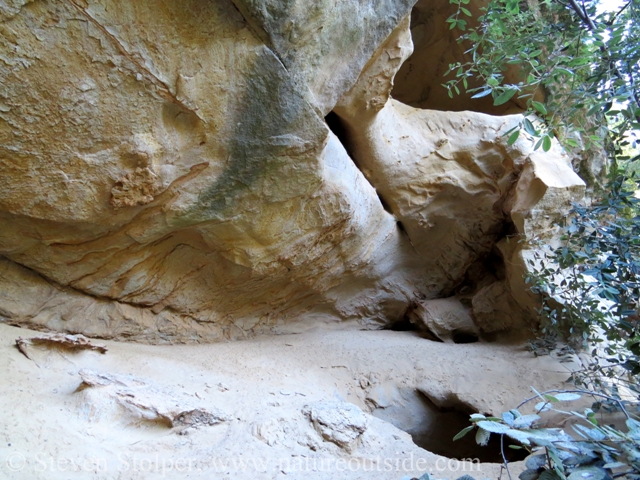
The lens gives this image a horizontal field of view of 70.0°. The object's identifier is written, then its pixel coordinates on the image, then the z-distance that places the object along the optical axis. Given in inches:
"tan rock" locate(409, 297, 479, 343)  180.9
